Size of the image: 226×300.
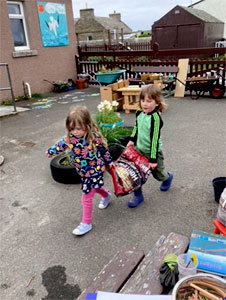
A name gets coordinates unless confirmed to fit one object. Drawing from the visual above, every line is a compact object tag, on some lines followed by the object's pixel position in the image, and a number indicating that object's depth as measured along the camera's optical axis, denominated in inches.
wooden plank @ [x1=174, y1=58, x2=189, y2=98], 349.7
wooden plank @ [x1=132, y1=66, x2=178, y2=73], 343.1
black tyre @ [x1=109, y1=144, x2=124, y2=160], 168.9
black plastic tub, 123.8
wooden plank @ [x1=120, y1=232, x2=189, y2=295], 59.4
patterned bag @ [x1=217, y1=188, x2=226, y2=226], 80.0
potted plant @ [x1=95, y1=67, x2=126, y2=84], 344.2
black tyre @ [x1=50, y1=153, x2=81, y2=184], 151.1
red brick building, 355.9
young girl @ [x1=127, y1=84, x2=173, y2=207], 110.9
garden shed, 1053.8
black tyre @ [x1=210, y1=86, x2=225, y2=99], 327.4
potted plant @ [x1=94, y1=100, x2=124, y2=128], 185.0
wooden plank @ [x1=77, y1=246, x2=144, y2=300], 61.9
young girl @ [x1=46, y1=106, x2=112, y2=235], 100.0
